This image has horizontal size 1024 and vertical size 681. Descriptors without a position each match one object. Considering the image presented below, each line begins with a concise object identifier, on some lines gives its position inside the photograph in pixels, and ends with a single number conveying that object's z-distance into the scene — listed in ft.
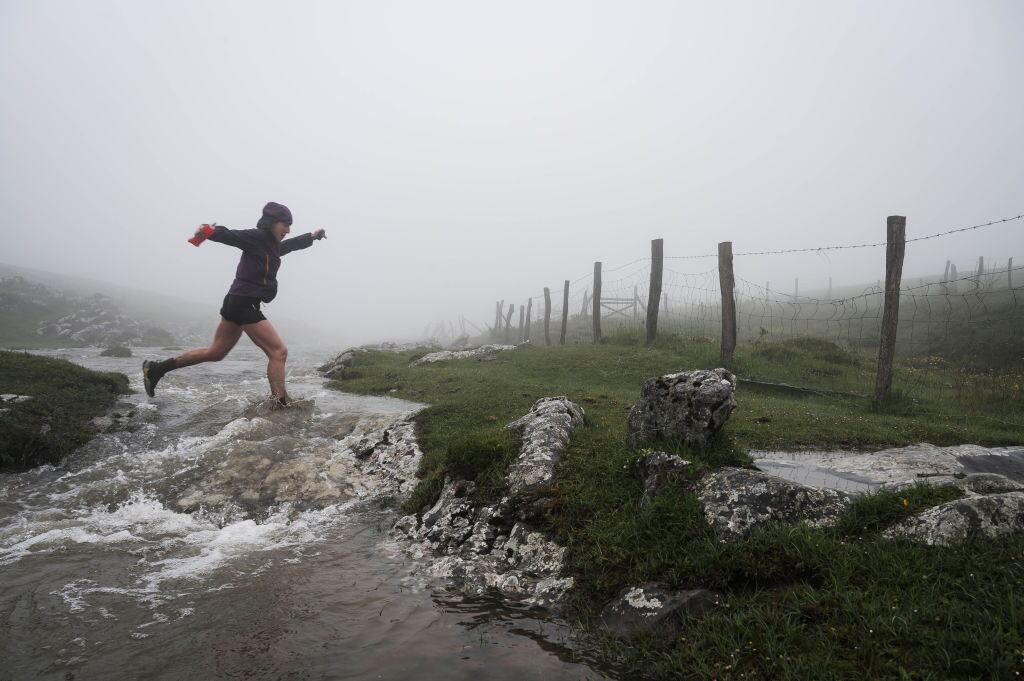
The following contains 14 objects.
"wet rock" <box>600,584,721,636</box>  12.91
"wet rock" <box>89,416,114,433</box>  28.66
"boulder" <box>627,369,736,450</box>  18.84
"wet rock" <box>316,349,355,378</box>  60.18
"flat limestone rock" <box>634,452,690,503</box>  16.71
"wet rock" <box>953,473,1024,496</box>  14.90
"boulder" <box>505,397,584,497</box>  19.79
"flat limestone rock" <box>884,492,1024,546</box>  12.68
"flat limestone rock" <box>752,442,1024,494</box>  21.12
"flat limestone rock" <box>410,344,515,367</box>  66.64
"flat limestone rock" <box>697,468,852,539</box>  14.66
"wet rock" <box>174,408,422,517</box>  22.36
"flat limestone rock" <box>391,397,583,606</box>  15.81
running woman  30.09
